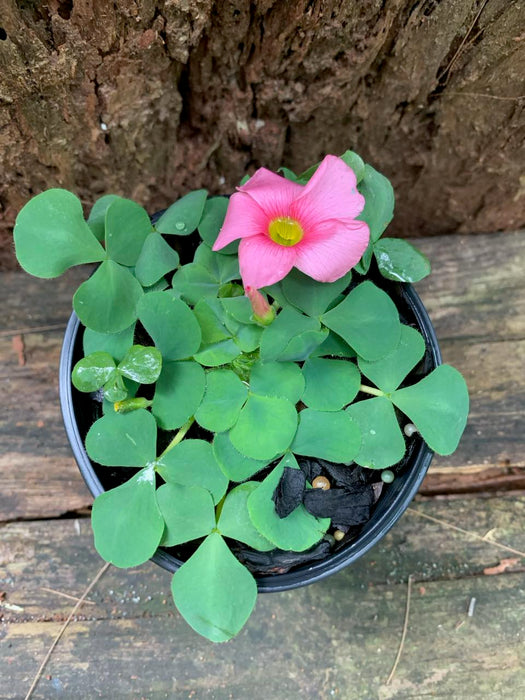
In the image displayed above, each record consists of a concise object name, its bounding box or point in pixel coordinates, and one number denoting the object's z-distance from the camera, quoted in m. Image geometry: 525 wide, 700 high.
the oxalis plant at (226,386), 0.17
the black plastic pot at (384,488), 0.18
